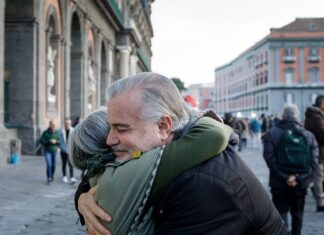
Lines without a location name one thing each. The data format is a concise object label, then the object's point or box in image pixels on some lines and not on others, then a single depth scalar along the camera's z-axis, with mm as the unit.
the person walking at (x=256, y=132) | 29025
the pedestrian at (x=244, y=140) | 25000
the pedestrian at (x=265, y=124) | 29705
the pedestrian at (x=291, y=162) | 5500
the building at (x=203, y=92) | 156875
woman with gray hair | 1527
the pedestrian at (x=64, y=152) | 11572
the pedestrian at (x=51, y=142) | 11516
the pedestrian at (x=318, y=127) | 7848
